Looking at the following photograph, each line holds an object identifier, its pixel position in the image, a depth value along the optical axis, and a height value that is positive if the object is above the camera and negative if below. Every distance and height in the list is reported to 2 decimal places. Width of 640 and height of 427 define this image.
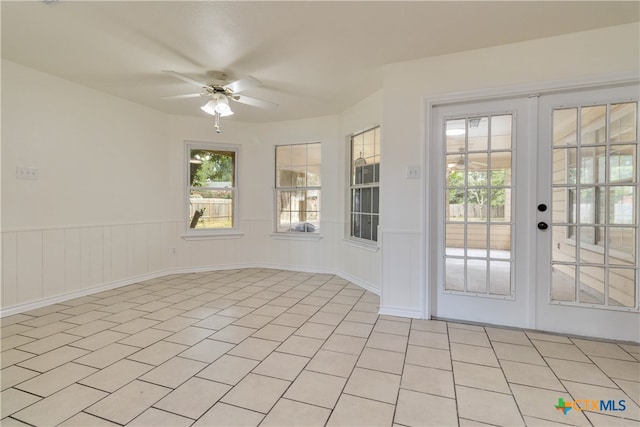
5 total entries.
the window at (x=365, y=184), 4.16 +0.34
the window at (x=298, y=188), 5.15 +0.36
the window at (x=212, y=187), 5.12 +0.36
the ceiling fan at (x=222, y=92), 2.94 +1.20
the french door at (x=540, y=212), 2.56 -0.03
